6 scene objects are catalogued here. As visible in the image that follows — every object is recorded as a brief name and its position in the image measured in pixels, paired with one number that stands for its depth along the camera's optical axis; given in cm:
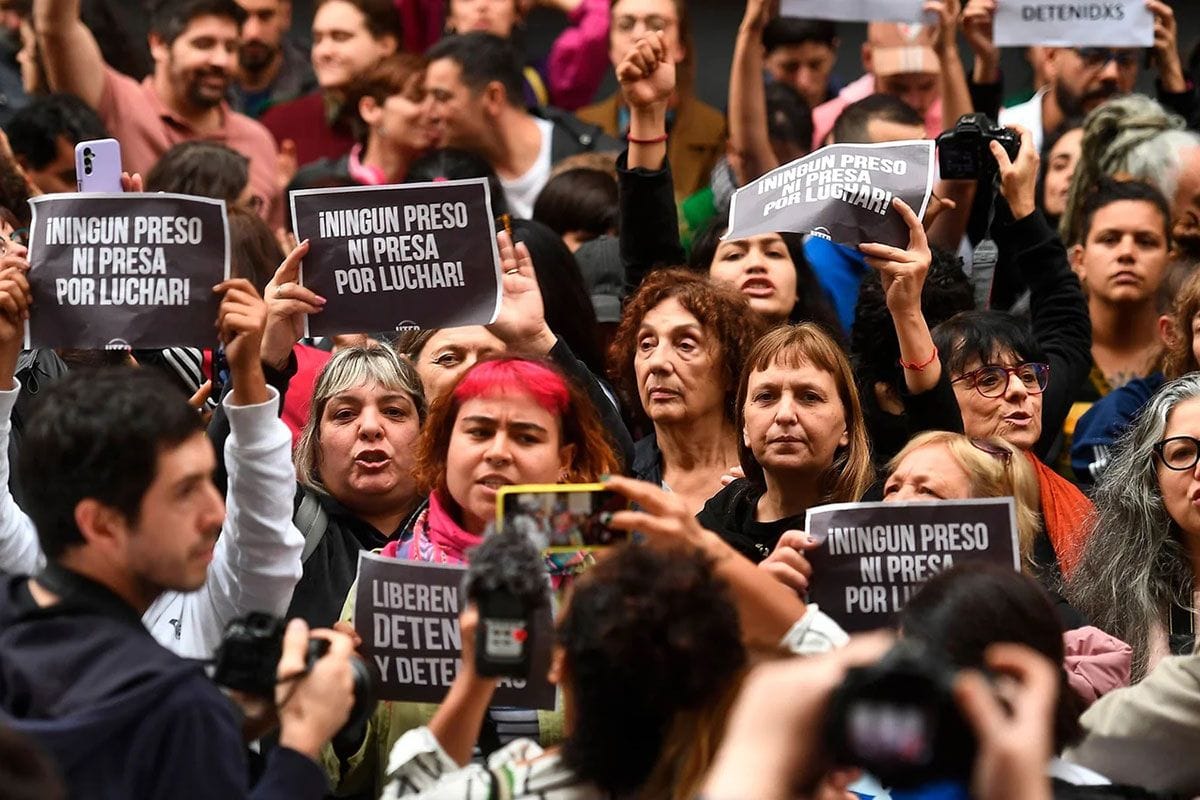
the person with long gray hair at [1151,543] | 475
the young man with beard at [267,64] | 937
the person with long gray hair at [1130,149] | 705
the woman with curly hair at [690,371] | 552
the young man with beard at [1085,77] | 750
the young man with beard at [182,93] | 784
